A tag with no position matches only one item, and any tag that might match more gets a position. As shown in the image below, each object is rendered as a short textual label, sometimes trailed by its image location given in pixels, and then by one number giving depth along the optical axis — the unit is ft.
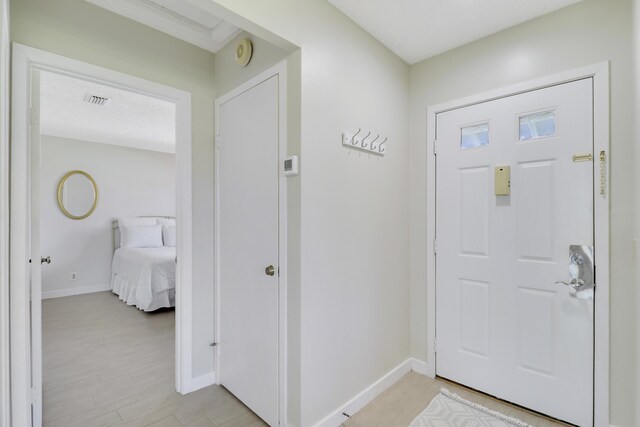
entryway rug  6.21
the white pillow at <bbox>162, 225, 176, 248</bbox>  18.80
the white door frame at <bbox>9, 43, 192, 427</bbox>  5.15
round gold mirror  16.39
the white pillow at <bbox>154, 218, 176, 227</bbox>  19.21
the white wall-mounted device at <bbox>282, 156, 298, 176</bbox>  5.65
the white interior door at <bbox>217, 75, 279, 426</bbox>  6.20
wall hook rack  6.51
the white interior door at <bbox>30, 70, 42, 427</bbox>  5.58
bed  13.50
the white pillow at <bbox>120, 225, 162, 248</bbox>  17.28
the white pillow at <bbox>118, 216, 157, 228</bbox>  17.70
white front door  6.06
